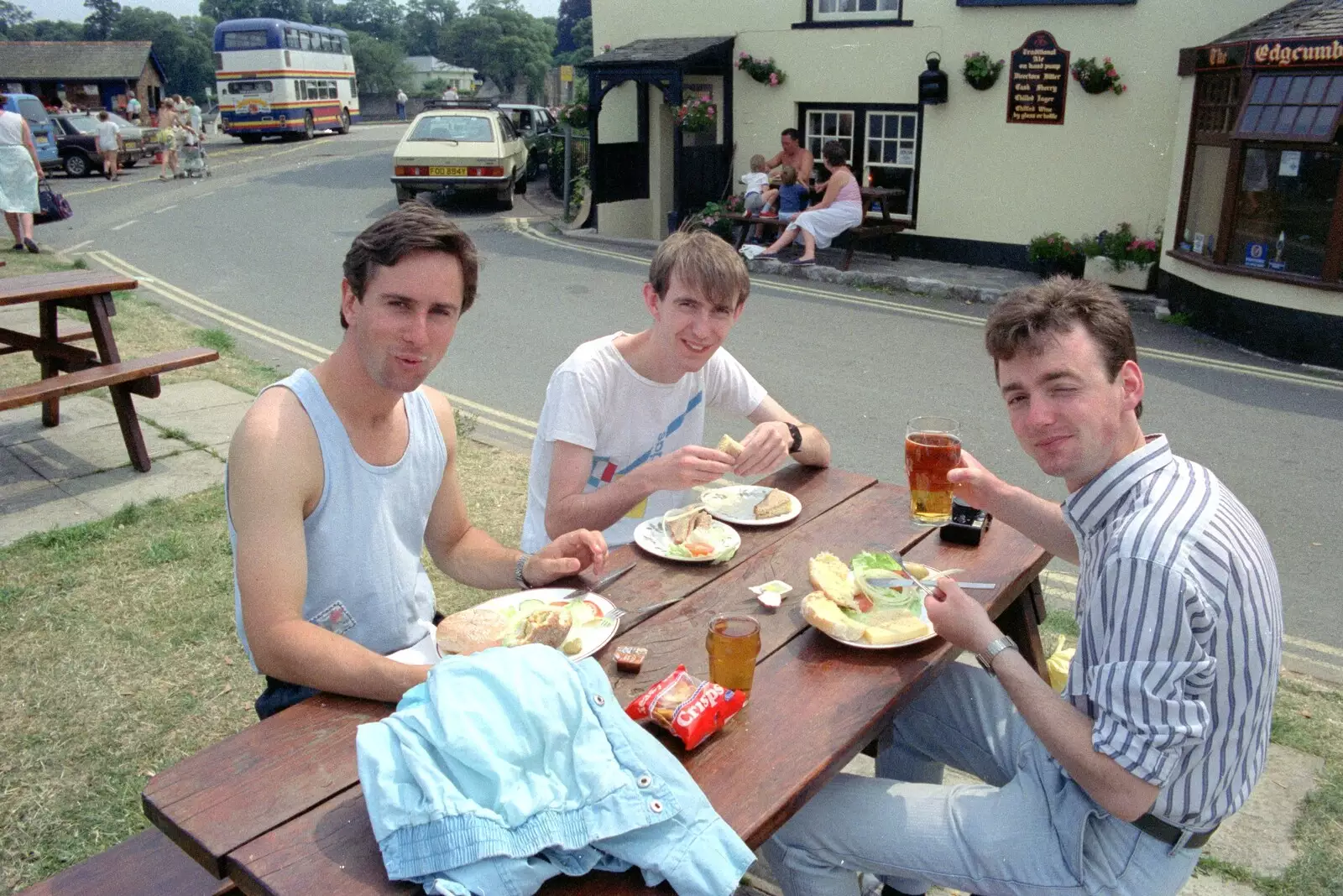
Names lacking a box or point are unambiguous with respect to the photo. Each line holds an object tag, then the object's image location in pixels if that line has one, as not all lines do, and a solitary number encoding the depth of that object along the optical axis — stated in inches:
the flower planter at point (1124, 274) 437.4
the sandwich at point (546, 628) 82.9
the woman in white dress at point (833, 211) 492.7
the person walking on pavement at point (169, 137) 871.1
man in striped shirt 70.0
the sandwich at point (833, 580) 95.0
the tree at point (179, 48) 3115.2
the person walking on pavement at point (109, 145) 895.7
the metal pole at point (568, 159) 648.4
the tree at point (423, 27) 4379.9
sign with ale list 458.9
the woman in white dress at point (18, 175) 487.8
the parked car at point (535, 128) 889.5
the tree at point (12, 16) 3491.6
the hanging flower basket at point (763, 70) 553.6
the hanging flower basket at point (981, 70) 476.1
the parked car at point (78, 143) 906.1
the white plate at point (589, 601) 85.4
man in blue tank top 80.3
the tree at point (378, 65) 3097.9
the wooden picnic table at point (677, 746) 62.6
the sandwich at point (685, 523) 108.3
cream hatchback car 668.7
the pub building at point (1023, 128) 349.7
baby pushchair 883.4
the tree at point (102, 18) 3563.0
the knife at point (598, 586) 94.6
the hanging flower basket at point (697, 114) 569.6
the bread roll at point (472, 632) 82.6
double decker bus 1272.1
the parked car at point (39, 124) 854.5
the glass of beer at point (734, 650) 78.7
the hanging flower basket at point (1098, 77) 438.6
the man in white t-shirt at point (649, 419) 112.0
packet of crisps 73.1
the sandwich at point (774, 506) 117.4
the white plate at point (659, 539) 105.6
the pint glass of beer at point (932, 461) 107.9
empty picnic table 217.2
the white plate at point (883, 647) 89.0
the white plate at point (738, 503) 116.4
